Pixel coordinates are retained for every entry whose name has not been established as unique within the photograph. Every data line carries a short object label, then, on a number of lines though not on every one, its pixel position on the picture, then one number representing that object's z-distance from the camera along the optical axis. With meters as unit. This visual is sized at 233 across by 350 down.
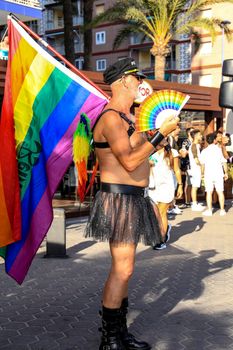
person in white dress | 7.92
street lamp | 28.22
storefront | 13.39
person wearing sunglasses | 3.61
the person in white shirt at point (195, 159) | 12.44
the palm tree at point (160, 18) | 24.86
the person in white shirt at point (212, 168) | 11.60
